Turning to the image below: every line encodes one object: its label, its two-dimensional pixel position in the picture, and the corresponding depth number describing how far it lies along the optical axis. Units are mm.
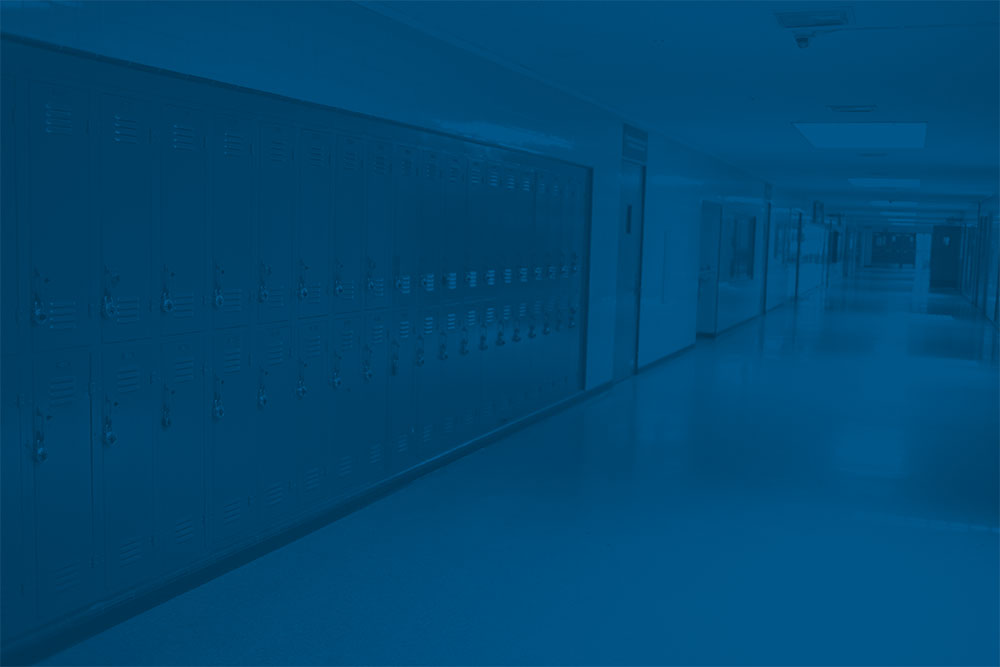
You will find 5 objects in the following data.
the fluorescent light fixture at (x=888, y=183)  16078
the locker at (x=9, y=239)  3004
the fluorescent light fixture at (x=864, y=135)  9194
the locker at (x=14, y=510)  3070
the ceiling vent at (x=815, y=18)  4766
